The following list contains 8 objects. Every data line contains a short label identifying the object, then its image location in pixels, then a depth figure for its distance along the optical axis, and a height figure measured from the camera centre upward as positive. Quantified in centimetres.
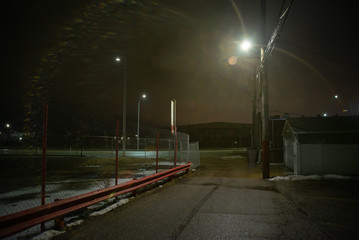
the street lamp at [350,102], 3894 +572
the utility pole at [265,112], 1464 +144
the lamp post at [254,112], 2476 +258
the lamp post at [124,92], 2686 +463
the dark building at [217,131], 9306 +274
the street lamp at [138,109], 3581 +389
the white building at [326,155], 1546 -90
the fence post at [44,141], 578 -7
